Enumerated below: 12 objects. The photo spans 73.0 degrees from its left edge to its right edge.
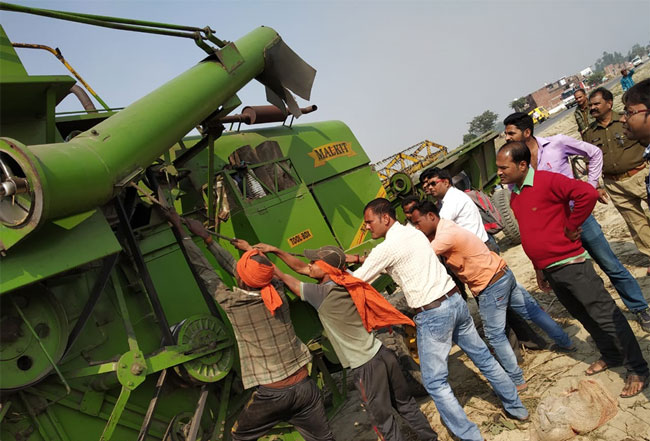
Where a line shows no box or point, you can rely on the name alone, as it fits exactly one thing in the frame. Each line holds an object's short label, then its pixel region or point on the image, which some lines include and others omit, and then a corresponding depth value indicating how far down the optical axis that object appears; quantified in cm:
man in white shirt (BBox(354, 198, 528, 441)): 339
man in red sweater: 339
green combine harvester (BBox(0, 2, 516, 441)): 260
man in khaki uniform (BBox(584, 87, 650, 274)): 497
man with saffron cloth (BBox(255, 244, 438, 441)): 335
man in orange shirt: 383
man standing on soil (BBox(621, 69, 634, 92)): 1112
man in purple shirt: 417
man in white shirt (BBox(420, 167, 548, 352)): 456
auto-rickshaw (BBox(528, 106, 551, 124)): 4059
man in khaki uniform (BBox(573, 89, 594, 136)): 619
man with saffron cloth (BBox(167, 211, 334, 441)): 324
